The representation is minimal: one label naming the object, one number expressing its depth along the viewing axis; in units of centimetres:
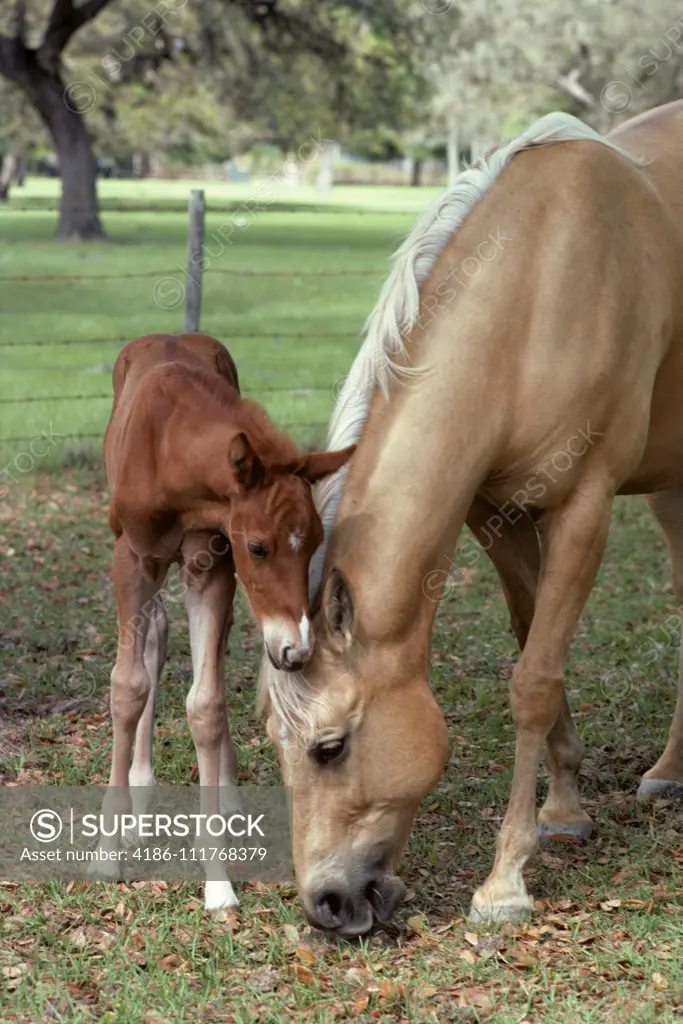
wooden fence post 1000
